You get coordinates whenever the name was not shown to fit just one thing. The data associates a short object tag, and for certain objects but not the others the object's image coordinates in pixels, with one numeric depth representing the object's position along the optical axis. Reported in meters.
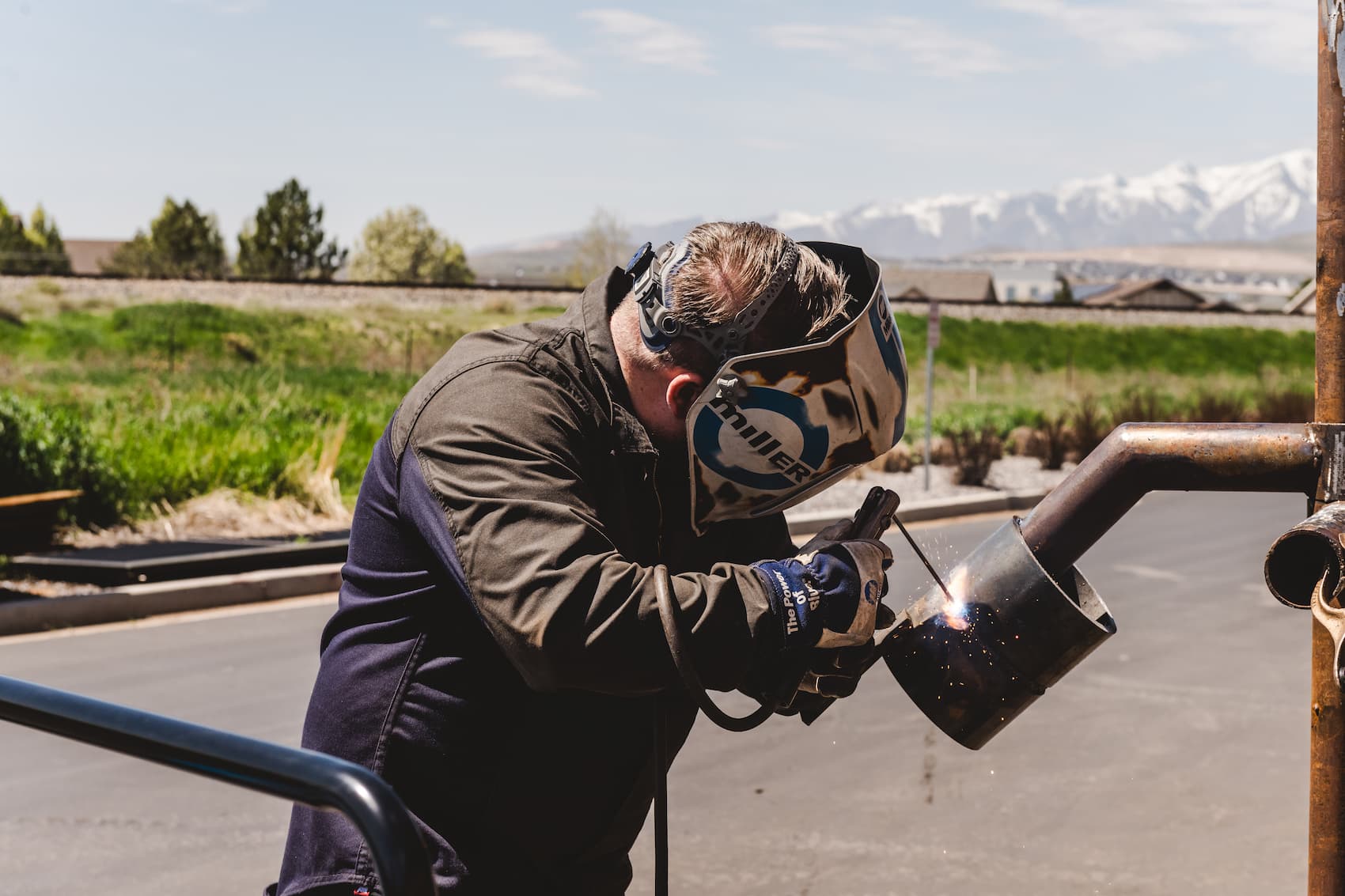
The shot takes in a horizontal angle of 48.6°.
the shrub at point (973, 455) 16.69
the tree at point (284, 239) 78.94
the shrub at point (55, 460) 10.48
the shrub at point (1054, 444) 18.86
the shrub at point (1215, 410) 22.14
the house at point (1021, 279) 173.38
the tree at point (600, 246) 110.88
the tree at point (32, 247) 79.06
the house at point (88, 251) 126.44
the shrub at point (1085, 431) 19.56
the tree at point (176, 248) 80.12
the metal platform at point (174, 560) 9.56
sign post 15.59
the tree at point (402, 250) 122.38
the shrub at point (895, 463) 17.88
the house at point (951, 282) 121.19
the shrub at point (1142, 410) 21.32
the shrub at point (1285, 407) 23.34
